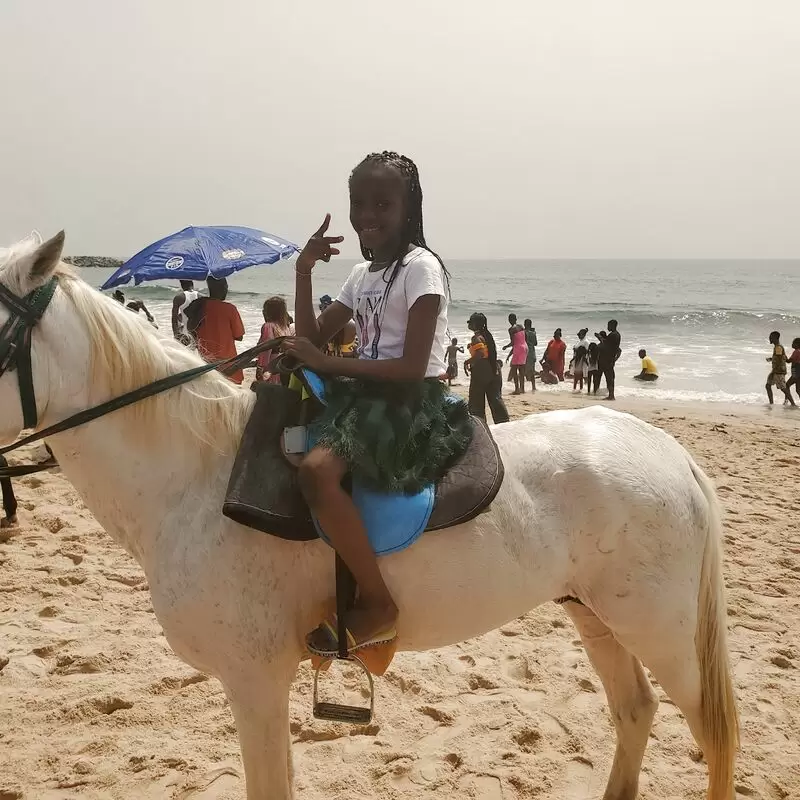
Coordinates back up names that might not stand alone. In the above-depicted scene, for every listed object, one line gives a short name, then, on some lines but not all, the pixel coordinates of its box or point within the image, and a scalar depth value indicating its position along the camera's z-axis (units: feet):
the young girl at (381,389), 6.42
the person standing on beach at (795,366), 43.91
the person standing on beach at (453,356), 50.29
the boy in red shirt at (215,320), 21.81
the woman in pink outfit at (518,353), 49.47
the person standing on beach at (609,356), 48.75
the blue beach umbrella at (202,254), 22.27
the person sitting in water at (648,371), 55.83
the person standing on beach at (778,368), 44.73
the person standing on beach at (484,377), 30.99
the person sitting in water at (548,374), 55.42
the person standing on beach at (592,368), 50.75
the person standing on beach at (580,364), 52.54
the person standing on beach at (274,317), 24.77
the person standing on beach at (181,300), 28.03
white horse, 6.46
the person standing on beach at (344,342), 20.07
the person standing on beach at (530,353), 52.75
